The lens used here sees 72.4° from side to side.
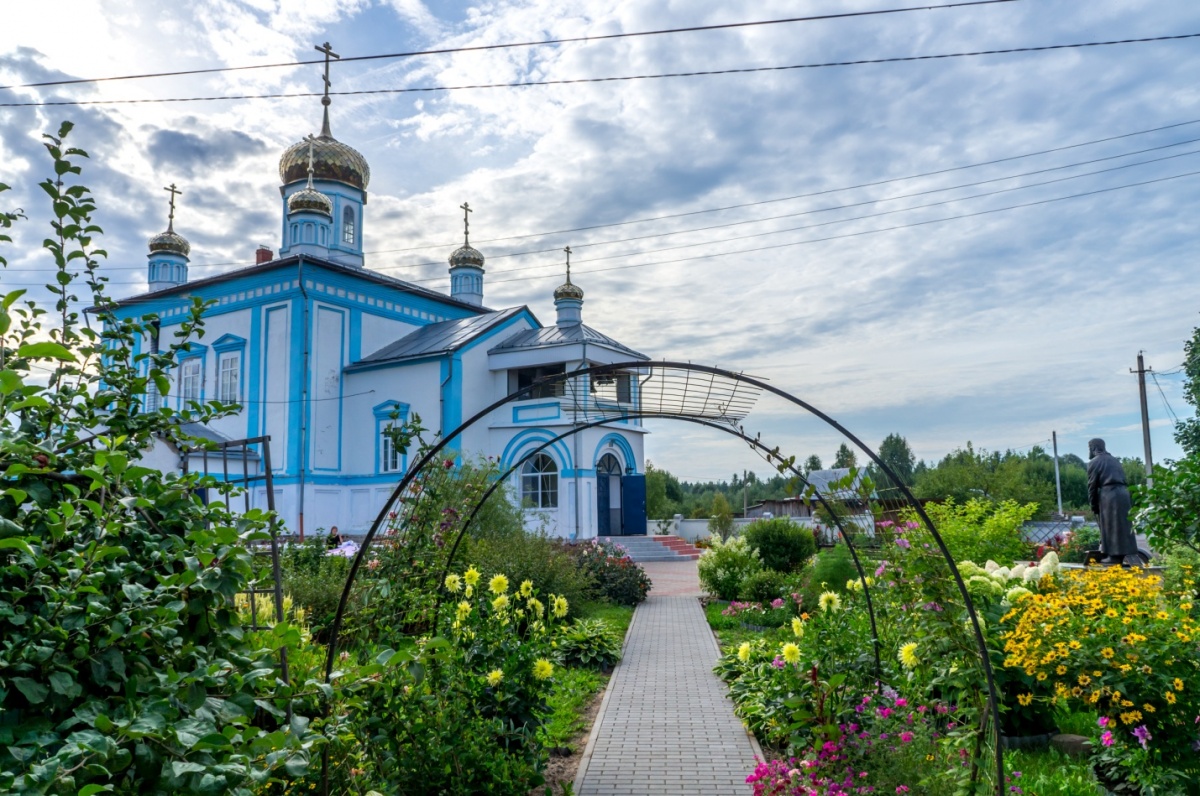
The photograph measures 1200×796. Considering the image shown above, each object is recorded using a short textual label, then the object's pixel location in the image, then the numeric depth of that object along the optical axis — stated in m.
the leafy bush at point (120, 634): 1.90
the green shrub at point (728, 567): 14.59
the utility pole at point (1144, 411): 26.73
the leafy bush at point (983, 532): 10.36
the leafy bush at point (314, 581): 9.62
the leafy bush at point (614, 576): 14.38
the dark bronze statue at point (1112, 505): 12.14
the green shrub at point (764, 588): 13.33
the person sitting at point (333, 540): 14.38
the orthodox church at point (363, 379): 23.83
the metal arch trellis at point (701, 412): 3.75
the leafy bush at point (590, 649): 9.22
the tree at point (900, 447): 51.93
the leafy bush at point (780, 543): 15.50
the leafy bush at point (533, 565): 10.23
